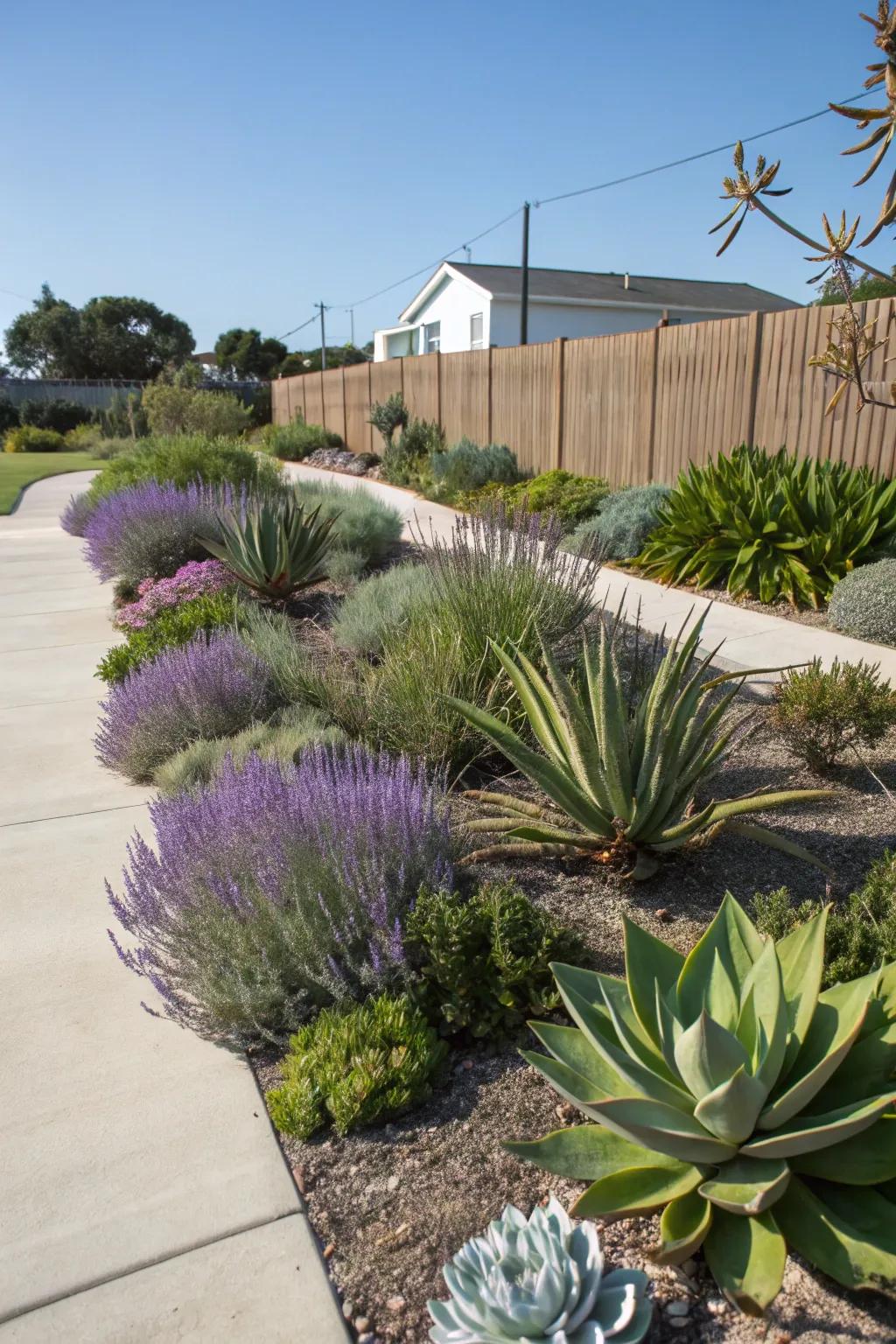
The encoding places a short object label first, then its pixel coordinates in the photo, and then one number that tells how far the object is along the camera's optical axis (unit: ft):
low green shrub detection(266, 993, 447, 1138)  8.54
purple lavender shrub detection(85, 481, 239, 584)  31.37
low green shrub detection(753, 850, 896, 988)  9.11
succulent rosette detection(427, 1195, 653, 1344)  5.97
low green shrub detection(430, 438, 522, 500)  54.80
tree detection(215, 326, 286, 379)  228.22
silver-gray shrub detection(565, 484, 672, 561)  34.14
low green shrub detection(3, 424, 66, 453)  129.59
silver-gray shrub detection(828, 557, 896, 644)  22.71
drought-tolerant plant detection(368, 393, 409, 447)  75.46
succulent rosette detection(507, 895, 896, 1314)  6.50
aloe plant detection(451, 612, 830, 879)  11.71
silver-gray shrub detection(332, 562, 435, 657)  20.36
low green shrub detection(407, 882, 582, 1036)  9.62
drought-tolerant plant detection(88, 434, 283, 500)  41.06
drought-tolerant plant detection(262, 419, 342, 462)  92.89
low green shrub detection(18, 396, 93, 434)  146.41
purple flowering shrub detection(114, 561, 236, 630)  25.84
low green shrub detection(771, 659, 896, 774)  15.20
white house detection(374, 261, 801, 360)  105.09
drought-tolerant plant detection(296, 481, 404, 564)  33.68
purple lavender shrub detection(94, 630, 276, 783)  17.47
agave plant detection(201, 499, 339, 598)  26.16
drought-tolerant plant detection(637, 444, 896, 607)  26.84
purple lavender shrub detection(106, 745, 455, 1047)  9.80
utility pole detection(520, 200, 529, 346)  95.55
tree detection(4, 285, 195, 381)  214.28
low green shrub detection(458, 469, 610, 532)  40.83
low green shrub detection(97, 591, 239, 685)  22.00
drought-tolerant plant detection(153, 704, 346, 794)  15.20
